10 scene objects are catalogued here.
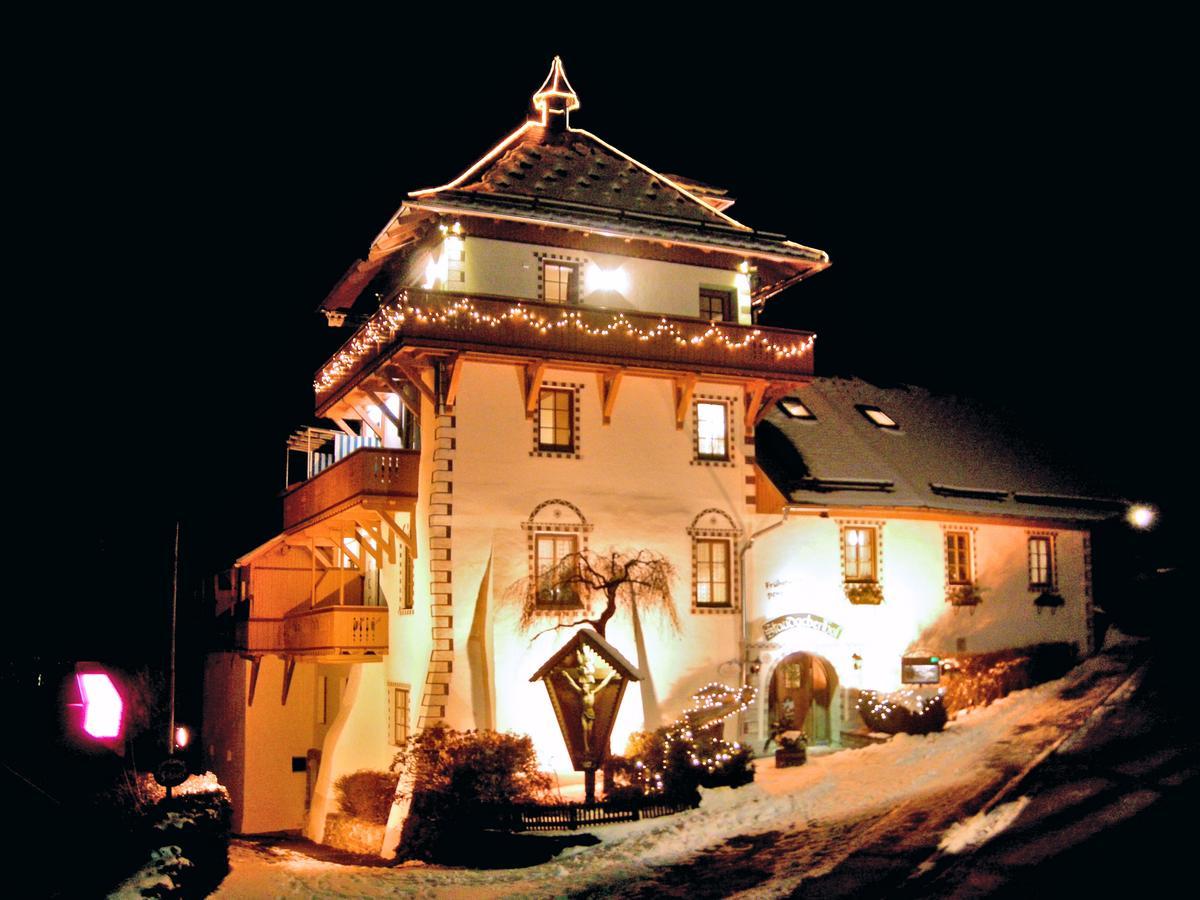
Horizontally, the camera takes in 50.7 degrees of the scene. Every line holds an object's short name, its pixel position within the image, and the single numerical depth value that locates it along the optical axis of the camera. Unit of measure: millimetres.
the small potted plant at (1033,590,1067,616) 33312
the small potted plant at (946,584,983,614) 31781
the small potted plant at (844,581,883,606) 30344
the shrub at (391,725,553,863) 21984
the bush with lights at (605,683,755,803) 24062
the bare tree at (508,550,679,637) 26281
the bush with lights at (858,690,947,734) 27750
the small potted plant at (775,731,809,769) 26766
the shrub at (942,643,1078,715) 29172
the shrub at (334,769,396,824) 27781
